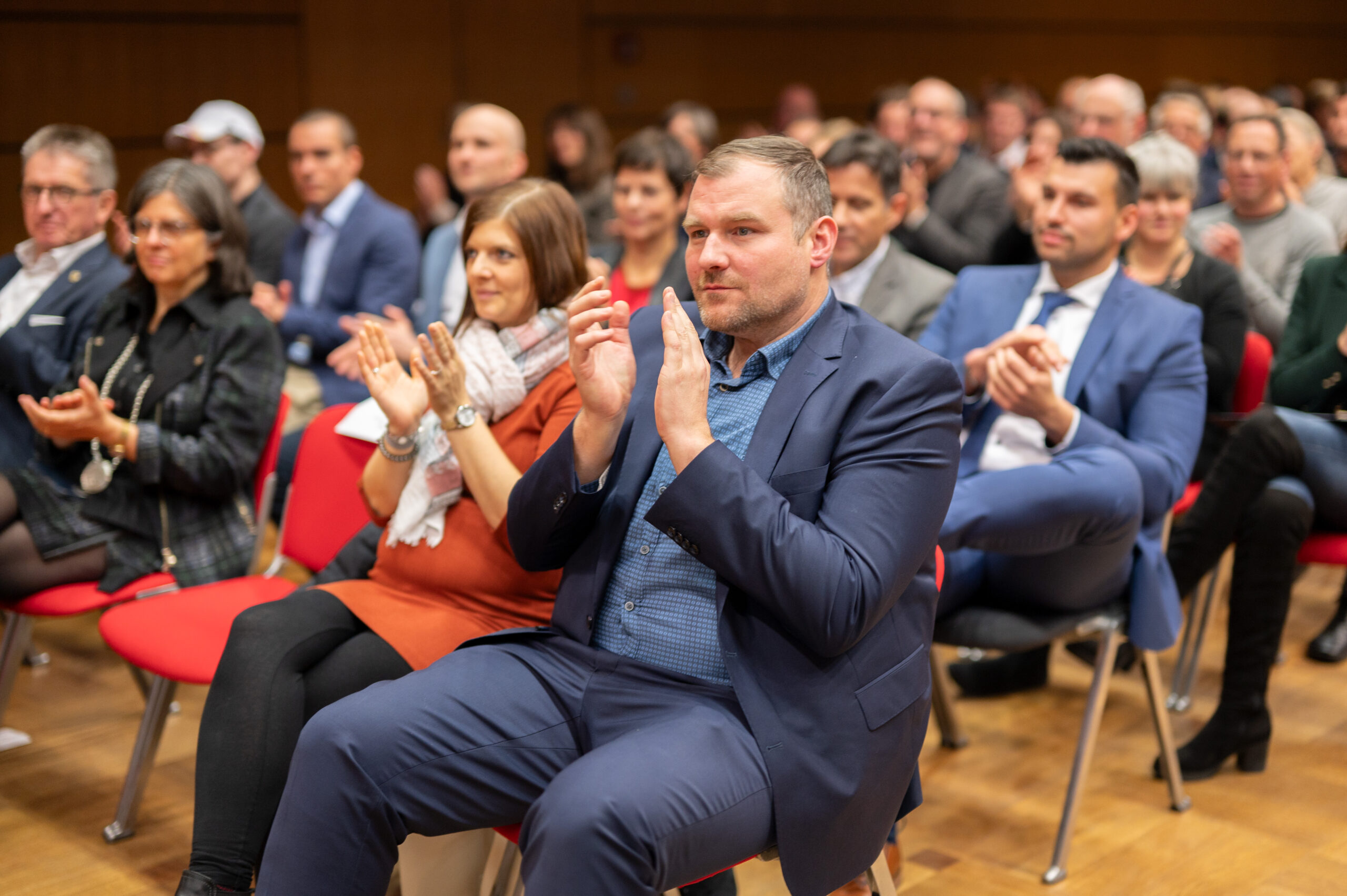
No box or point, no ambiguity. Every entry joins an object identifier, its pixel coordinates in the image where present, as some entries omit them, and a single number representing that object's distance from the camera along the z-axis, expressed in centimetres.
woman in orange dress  195
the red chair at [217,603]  230
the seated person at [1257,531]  272
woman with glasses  266
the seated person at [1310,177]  489
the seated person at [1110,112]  486
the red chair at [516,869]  175
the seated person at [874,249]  325
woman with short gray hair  308
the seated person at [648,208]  369
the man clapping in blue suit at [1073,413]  223
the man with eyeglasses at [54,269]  311
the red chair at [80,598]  262
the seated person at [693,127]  585
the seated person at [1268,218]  403
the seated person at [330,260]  408
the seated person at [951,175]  517
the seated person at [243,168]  445
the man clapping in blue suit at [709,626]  155
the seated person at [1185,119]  542
